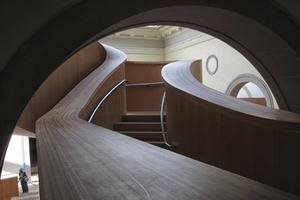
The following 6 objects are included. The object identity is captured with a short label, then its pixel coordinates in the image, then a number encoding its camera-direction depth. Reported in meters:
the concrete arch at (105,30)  3.09
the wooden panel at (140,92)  8.51
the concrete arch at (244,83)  9.28
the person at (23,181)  12.78
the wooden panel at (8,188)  12.24
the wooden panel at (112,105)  6.06
